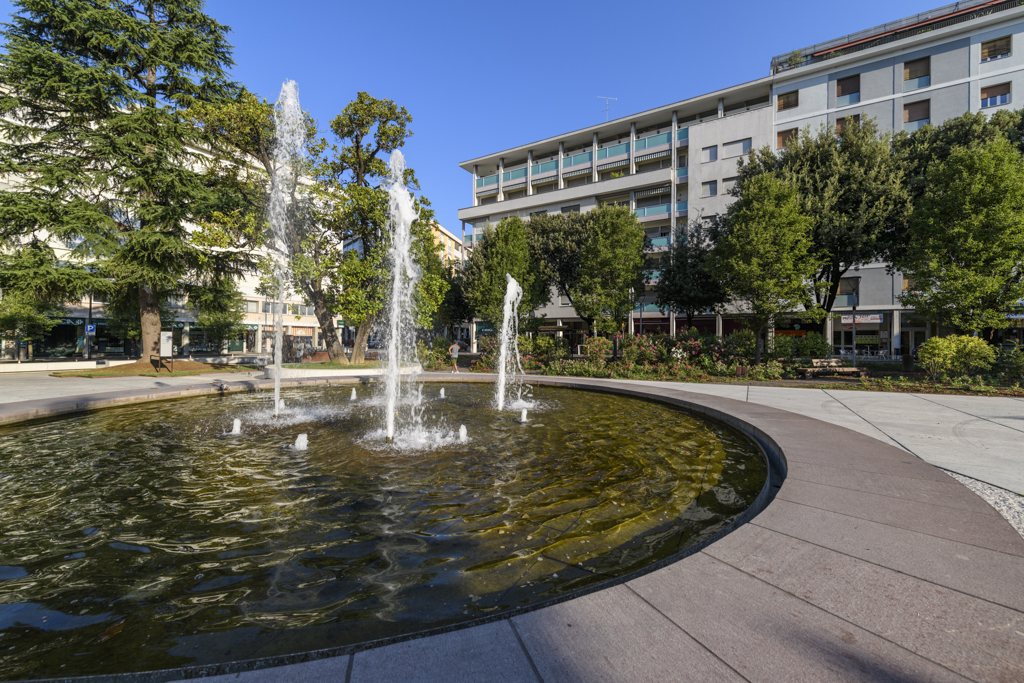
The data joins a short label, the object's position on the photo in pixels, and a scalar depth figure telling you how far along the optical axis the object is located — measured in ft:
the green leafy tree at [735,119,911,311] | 65.98
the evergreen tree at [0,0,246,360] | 61.11
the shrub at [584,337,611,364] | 62.64
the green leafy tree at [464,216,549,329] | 77.71
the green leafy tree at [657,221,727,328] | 86.48
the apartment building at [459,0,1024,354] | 95.91
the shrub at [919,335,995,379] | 43.88
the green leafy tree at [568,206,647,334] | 79.36
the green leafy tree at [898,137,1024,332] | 47.67
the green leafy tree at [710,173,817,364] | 58.03
